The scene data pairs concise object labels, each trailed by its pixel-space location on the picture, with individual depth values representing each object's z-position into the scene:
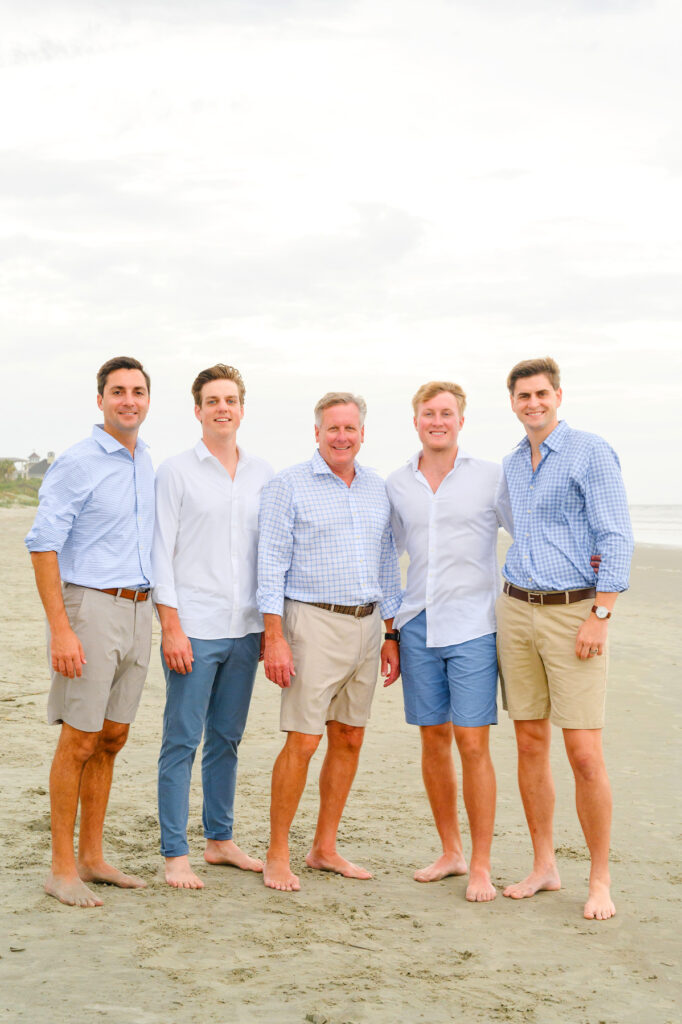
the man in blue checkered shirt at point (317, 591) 4.23
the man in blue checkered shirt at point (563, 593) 4.02
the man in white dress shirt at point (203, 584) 4.18
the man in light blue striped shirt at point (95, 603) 3.88
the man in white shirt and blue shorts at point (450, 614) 4.29
